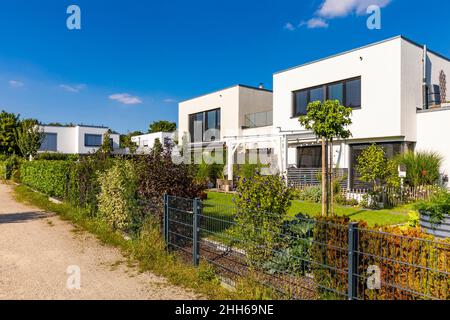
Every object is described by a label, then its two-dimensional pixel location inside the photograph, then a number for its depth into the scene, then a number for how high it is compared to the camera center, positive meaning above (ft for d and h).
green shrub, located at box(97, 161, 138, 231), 26.27 -2.70
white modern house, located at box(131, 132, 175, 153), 132.12 +11.11
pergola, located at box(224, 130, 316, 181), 58.18 +4.46
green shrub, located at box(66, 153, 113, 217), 33.13 -1.80
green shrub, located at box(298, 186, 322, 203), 44.57 -4.07
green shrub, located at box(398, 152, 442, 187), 43.42 -0.36
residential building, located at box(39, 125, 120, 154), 157.79 +12.54
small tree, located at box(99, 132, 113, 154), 132.38 +10.69
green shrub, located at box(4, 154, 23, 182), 103.21 -0.87
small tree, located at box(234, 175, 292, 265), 16.72 -2.52
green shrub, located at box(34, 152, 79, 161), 114.83 +2.60
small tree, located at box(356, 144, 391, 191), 39.60 -0.11
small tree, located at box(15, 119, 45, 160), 105.19 +7.72
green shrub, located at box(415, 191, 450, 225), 18.45 -2.46
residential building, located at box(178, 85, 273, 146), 79.32 +12.98
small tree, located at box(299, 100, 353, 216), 28.55 +3.86
